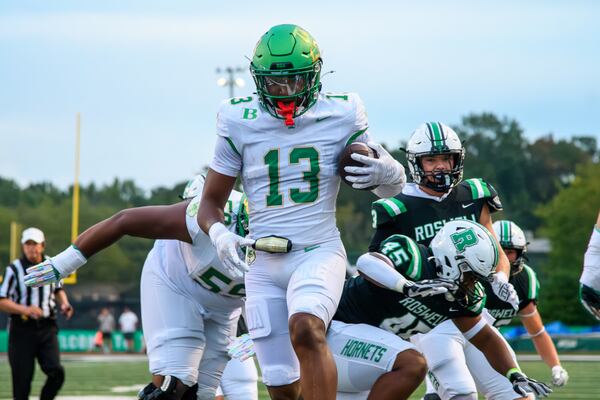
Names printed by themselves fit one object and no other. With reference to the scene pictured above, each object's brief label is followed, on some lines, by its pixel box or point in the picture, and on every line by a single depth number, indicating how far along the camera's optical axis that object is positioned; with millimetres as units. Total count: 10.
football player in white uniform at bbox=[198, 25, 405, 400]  11367
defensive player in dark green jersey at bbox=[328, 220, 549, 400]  11602
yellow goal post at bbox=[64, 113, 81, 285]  60697
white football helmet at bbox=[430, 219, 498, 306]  11594
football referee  20141
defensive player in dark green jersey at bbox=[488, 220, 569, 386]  15297
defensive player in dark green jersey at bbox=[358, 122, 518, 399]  13562
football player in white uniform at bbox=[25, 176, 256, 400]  13055
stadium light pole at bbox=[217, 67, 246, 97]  64062
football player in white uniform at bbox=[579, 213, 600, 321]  11375
